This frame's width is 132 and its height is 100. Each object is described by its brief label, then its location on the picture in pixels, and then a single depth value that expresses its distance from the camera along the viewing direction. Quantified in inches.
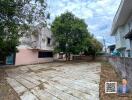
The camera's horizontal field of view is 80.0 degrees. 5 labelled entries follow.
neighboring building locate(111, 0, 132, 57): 221.2
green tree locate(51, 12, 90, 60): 512.3
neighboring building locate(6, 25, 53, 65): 419.5
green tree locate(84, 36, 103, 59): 598.7
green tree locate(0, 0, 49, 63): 227.5
